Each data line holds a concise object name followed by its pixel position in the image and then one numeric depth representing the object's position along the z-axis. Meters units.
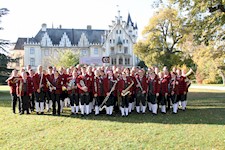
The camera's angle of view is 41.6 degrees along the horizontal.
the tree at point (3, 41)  26.25
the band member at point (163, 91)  12.89
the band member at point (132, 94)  12.67
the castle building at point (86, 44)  77.25
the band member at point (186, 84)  13.79
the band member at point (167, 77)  13.11
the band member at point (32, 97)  12.63
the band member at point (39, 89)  12.45
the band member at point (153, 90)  12.63
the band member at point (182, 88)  13.63
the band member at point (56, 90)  12.34
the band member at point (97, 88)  12.24
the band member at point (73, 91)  12.30
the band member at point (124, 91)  12.26
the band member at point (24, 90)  12.41
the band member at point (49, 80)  12.47
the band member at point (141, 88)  12.55
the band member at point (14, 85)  12.81
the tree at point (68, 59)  53.80
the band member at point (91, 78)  12.28
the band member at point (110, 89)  12.22
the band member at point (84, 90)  12.08
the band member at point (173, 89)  13.21
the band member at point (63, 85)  12.89
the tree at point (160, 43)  45.41
